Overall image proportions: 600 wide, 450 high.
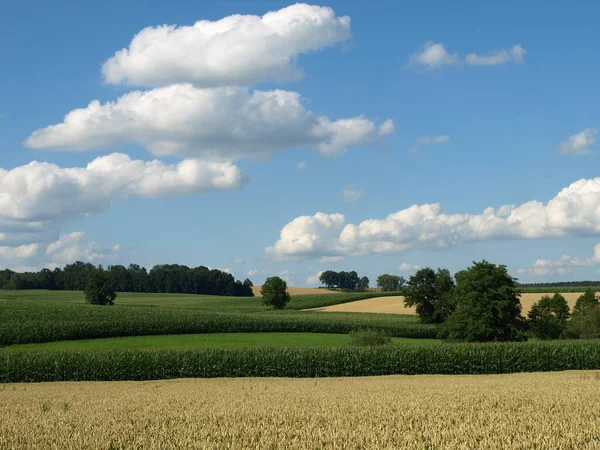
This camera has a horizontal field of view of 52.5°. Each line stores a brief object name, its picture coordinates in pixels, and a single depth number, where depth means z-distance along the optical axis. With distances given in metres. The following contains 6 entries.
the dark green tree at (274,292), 96.25
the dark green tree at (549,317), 66.75
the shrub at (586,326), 66.12
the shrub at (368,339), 47.00
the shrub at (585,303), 77.84
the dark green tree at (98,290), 93.25
